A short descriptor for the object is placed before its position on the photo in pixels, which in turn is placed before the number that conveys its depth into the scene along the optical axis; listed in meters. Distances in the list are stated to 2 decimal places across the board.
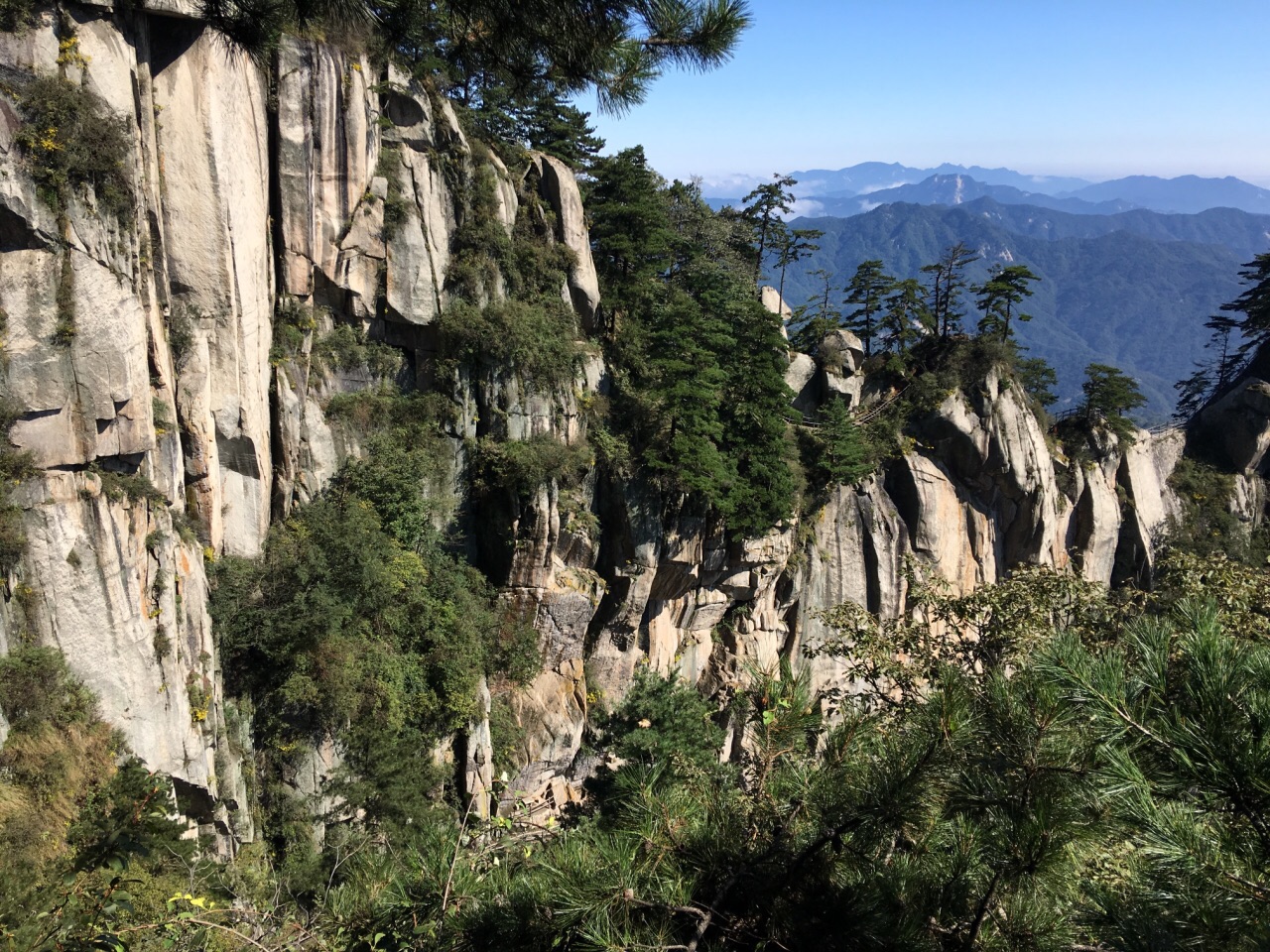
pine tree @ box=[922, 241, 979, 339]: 33.44
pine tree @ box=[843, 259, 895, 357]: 33.31
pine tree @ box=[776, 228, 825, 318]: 35.34
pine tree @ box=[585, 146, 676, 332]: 26.66
